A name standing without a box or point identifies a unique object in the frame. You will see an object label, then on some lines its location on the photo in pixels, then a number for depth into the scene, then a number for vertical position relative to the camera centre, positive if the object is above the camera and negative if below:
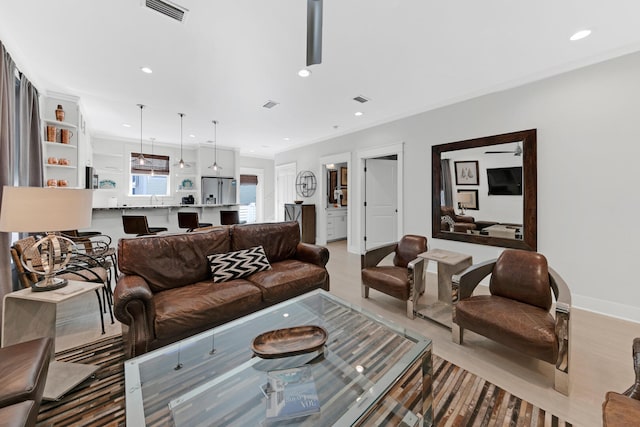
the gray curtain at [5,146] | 2.14 +0.59
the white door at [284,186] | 7.43 +0.81
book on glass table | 1.13 -0.88
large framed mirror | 3.21 +0.31
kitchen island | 5.50 -0.05
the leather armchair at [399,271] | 2.62 -0.67
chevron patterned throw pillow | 2.53 -0.54
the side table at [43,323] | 1.66 -0.76
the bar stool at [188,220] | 5.18 -0.15
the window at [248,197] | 8.64 +0.54
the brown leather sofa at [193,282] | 1.81 -0.65
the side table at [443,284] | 2.60 -0.82
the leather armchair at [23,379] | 0.96 -0.75
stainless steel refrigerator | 7.24 +0.65
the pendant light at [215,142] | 5.36 +1.87
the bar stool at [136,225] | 4.45 -0.21
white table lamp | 1.58 -0.01
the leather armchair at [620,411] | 0.90 -0.74
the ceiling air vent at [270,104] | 4.07 +1.78
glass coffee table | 1.11 -0.86
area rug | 1.41 -1.15
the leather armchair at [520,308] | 1.63 -0.74
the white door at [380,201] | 5.43 +0.25
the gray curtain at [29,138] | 2.81 +0.88
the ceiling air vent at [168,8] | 1.97 +1.64
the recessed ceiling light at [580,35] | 2.31 +1.64
